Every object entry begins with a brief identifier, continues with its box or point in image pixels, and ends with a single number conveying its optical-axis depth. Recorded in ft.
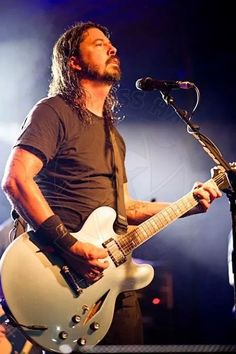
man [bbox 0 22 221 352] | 6.95
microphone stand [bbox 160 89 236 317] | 6.84
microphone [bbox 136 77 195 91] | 7.75
